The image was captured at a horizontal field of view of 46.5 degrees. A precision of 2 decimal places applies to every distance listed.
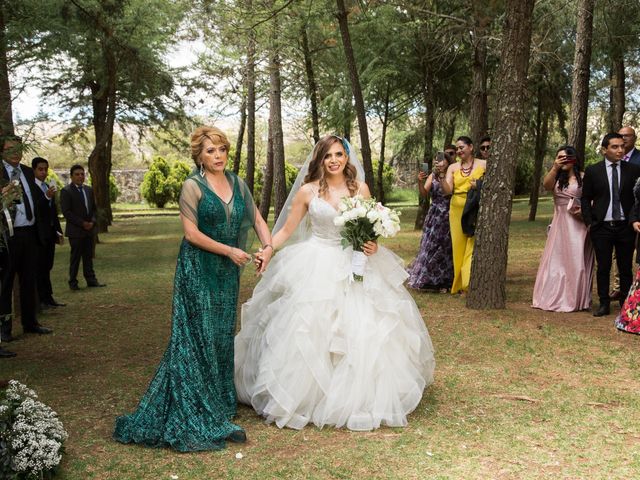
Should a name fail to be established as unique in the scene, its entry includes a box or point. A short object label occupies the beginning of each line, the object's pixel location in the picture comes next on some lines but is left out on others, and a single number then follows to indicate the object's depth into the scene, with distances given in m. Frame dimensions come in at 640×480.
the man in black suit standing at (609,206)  9.30
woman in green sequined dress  5.30
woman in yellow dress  11.27
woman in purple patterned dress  11.82
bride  5.58
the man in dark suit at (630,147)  10.00
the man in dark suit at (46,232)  10.05
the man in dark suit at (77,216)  12.65
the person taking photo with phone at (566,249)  9.91
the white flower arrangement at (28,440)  4.34
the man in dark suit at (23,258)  8.57
